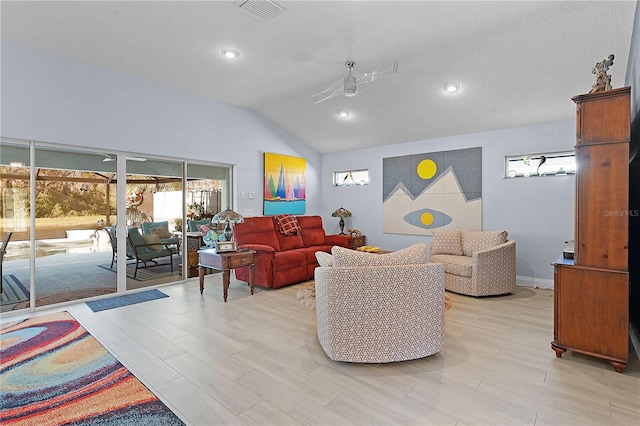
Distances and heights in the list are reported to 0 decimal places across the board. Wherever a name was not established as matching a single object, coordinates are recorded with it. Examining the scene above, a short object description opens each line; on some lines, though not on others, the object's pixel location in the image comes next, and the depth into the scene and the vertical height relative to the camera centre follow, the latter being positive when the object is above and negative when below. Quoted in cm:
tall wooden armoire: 237 -21
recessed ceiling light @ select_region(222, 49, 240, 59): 381 +188
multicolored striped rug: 194 -123
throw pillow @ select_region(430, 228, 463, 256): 509 -49
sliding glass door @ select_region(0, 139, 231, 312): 380 -12
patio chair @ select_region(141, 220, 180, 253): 494 -32
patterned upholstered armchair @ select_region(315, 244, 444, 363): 242 -72
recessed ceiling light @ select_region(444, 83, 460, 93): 442 +171
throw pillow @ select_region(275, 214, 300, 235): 551 -23
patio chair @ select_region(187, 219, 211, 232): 542 -21
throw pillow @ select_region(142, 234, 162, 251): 496 -46
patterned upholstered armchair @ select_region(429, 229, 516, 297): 430 -76
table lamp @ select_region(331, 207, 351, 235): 689 -7
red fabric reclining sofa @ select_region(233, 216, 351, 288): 477 -64
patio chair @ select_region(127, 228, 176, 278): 477 -61
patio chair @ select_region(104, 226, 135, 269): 455 -44
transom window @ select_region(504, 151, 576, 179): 469 +70
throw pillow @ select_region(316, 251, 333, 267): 274 -41
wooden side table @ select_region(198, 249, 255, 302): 420 -68
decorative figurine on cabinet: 250 +103
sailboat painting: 635 +54
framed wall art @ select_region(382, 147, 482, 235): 545 +35
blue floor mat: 404 -118
